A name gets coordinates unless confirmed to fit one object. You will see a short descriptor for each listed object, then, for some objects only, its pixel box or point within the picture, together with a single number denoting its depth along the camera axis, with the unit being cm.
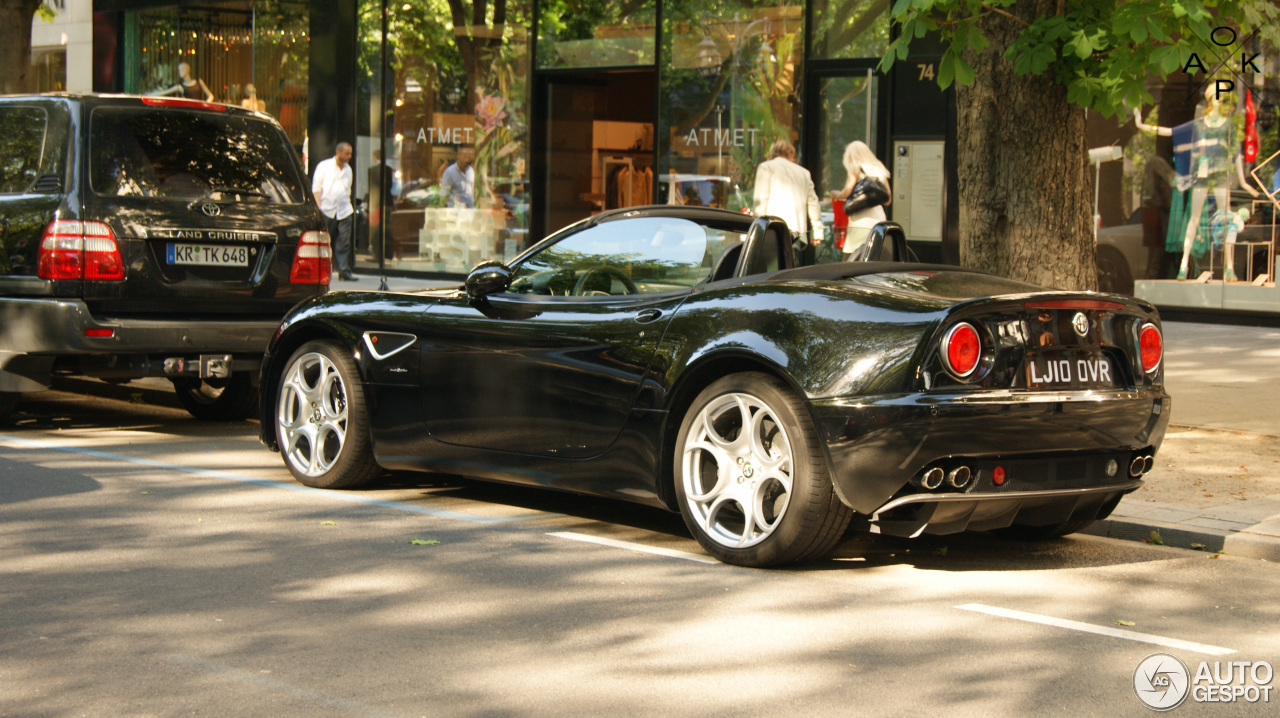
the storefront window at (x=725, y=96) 1691
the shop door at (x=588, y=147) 1892
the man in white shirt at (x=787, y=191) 1411
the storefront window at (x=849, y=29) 1602
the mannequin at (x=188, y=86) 2459
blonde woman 1444
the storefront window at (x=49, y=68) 2714
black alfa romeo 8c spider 524
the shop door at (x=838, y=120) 1612
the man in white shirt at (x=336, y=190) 1958
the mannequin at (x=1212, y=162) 1463
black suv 852
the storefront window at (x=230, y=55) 2252
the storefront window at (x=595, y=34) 1828
